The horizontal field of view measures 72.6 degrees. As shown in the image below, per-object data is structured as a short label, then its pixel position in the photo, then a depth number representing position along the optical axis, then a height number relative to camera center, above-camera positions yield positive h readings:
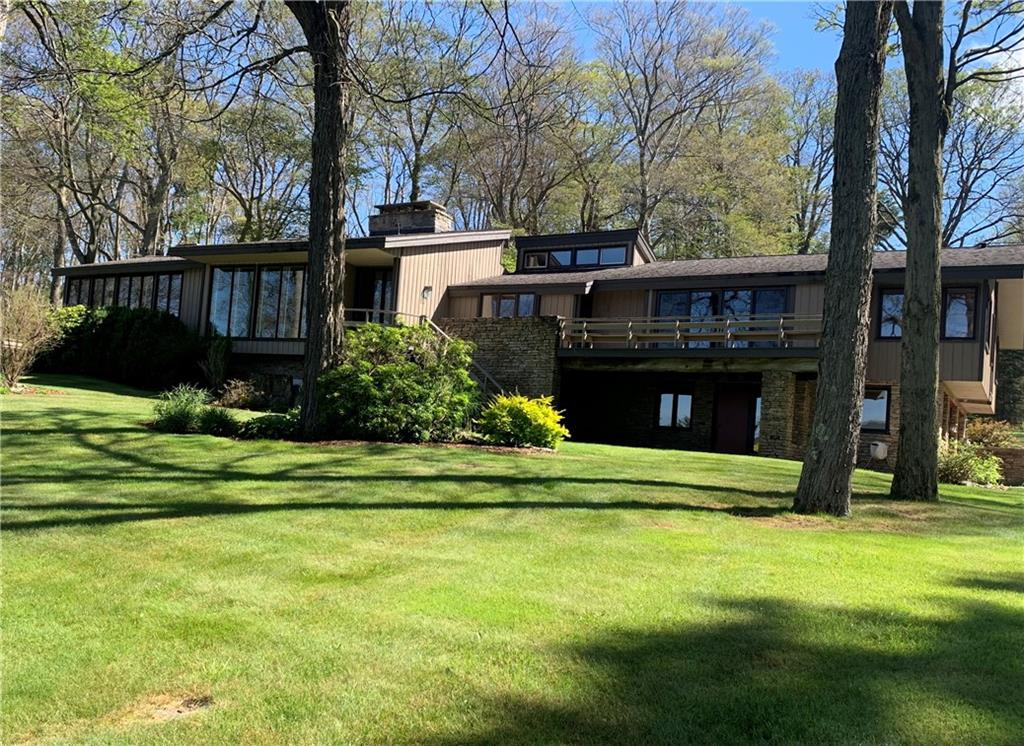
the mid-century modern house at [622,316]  17.02 +2.52
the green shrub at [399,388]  11.49 +0.06
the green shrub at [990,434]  19.78 -0.18
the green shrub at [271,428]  11.11 -0.73
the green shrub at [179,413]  10.93 -0.56
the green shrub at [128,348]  21.36 +0.85
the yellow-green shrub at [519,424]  12.25 -0.44
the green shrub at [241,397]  17.72 -0.38
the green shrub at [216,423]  11.14 -0.69
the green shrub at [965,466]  14.77 -0.88
